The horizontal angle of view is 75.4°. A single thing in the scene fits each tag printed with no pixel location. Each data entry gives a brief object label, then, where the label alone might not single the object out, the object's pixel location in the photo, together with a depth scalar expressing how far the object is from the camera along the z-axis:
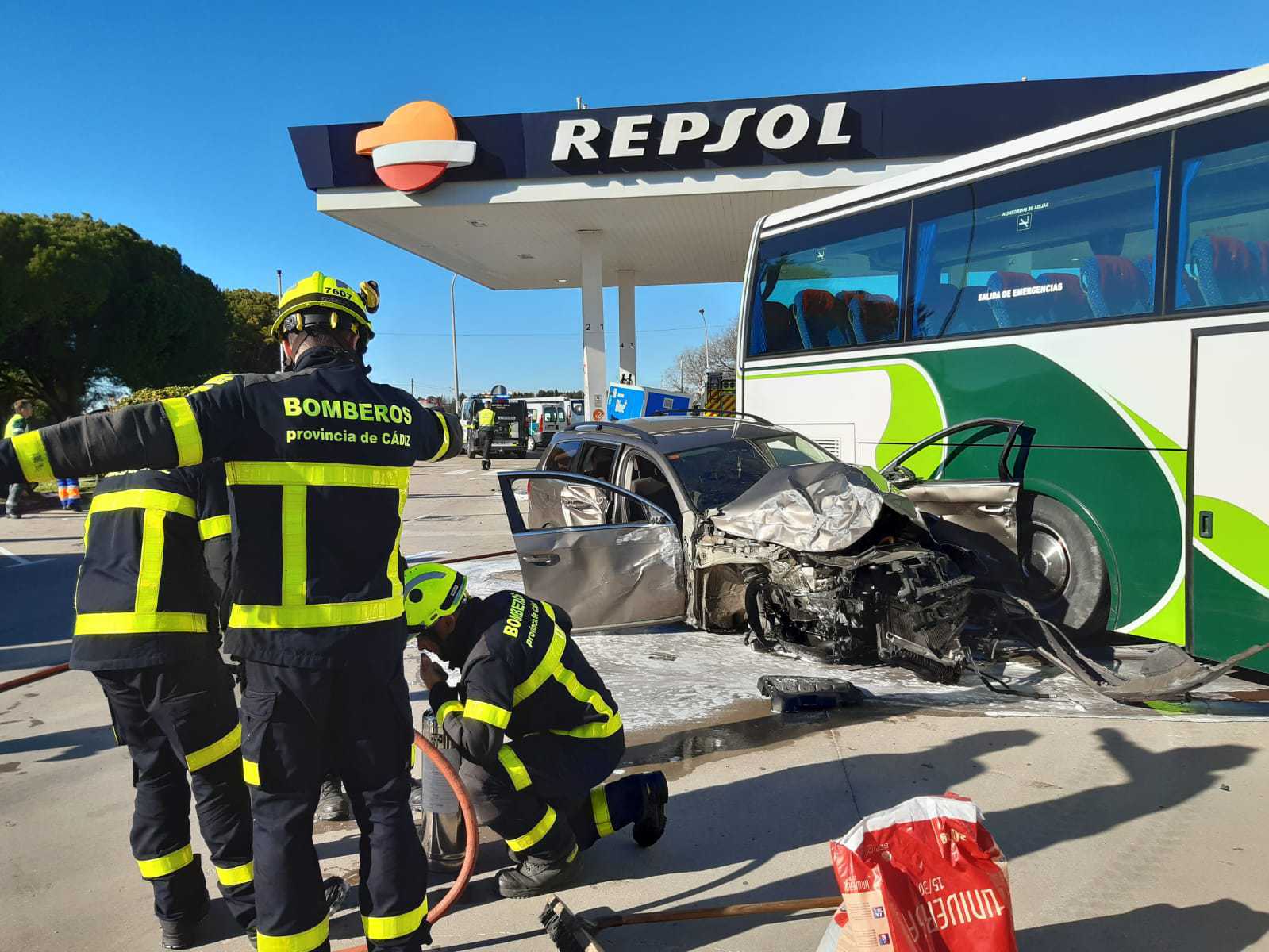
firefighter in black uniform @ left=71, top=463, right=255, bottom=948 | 2.56
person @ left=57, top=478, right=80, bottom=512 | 13.68
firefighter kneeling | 2.76
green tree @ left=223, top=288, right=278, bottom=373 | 40.19
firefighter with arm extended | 2.13
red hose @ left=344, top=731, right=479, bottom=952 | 2.64
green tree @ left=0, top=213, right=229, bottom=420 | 24.16
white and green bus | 4.24
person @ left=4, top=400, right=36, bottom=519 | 11.55
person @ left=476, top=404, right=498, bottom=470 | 21.83
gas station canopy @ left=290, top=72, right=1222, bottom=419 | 13.84
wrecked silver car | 4.38
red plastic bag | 1.95
